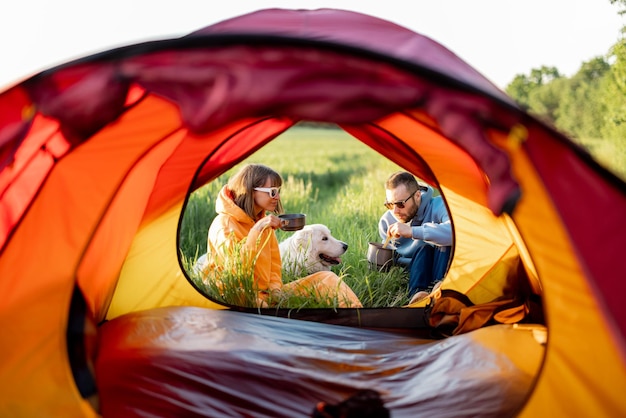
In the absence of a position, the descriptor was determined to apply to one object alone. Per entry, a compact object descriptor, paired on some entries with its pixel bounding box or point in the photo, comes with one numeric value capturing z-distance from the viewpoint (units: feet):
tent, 6.23
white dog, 14.20
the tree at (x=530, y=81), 100.99
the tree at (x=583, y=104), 59.32
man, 12.91
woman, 12.07
